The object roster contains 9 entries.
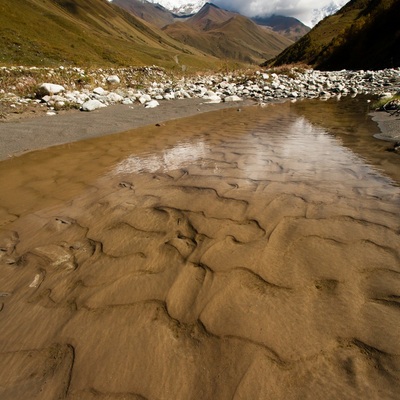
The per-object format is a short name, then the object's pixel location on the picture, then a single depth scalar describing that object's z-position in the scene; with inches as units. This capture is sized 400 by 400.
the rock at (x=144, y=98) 479.5
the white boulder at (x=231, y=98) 517.7
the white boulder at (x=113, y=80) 628.7
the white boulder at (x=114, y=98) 457.4
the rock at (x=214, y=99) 503.0
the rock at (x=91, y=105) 384.4
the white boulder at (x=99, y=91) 489.1
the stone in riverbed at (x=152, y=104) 439.9
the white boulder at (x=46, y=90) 421.5
